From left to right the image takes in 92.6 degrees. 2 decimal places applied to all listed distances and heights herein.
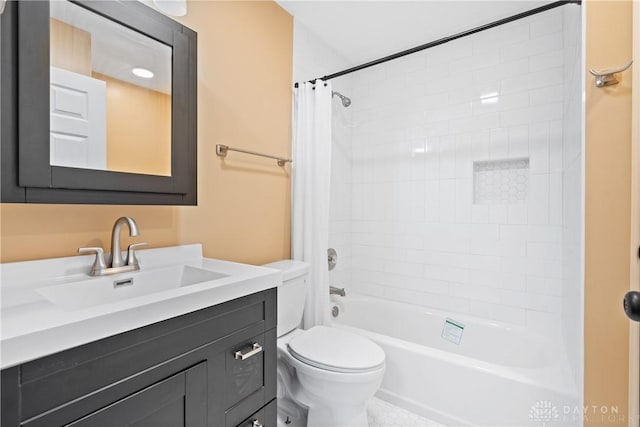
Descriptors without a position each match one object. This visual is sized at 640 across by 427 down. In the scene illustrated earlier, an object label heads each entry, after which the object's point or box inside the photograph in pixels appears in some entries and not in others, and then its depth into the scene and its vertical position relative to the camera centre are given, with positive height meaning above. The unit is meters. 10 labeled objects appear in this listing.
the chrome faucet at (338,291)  2.28 -0.60
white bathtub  1.42 -0.89
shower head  2.27 +0.82
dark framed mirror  0.88 +0.37
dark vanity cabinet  0.64 -0.43
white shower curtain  1.93 +0.14
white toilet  1.40 -0.73
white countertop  0.62 -0.25
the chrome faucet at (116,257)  1.08 -0.17
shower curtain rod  1.28 +0.89
